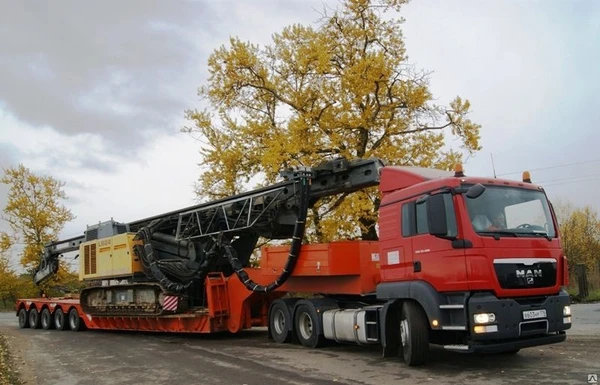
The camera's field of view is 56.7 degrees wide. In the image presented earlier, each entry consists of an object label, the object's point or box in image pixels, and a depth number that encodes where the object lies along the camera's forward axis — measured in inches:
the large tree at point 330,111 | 776.9
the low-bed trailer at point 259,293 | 453.1
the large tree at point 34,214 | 1465.3
